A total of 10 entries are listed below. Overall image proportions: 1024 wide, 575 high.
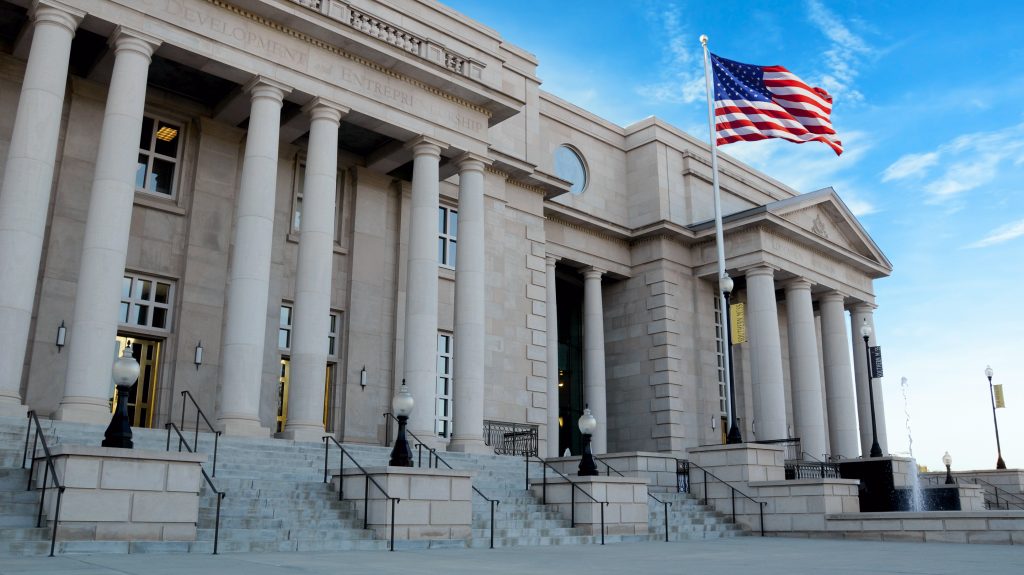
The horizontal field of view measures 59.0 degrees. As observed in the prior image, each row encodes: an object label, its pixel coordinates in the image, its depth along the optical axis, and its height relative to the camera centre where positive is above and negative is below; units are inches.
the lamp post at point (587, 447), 772.0 +30.6
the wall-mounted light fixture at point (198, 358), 917.2 +120.8
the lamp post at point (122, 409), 518.0 +39.2
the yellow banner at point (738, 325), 1118.4 +194.8
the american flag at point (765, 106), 1182.3 +485.6
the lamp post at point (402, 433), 645.9 +34.7
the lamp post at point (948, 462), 1210.0 +31.9
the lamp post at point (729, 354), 924.6 +154.0
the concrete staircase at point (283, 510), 509.4 -20.1
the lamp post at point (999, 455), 1390.3 +47.9
